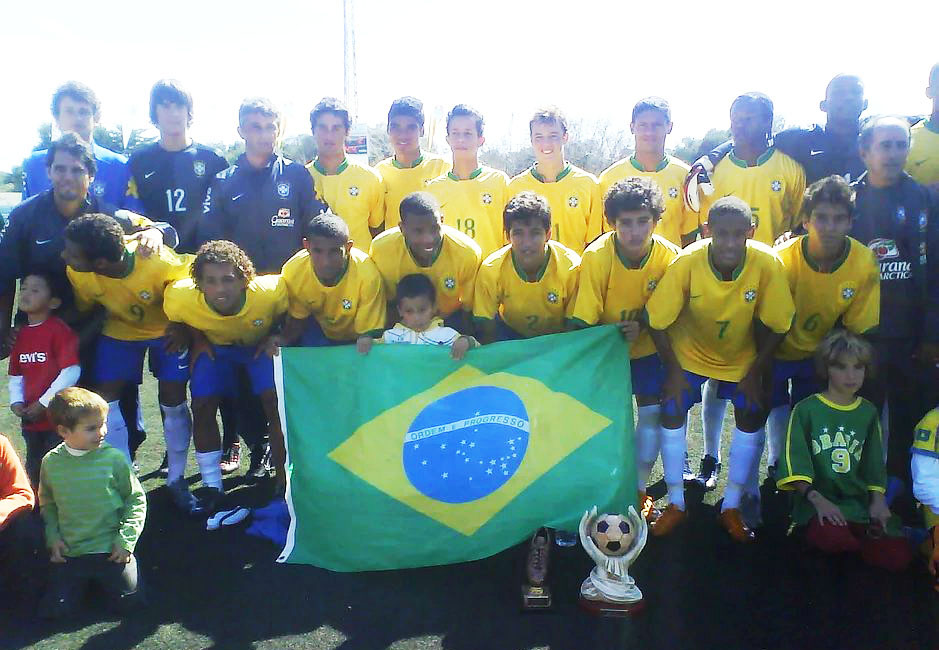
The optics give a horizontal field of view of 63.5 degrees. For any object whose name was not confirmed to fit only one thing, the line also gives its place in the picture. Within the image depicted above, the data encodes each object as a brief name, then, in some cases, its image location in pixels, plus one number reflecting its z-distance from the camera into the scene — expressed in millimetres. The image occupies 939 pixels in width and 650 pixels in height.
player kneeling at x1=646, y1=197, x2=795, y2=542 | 3906
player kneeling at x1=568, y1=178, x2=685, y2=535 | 3963
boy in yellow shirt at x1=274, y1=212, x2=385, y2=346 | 4172
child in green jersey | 3752
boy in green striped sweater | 3494
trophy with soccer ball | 3369
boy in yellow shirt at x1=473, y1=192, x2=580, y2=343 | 4090
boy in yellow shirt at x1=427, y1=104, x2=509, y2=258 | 5238
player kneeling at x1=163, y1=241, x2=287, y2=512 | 4211
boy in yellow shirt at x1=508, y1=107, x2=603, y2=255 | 5172
